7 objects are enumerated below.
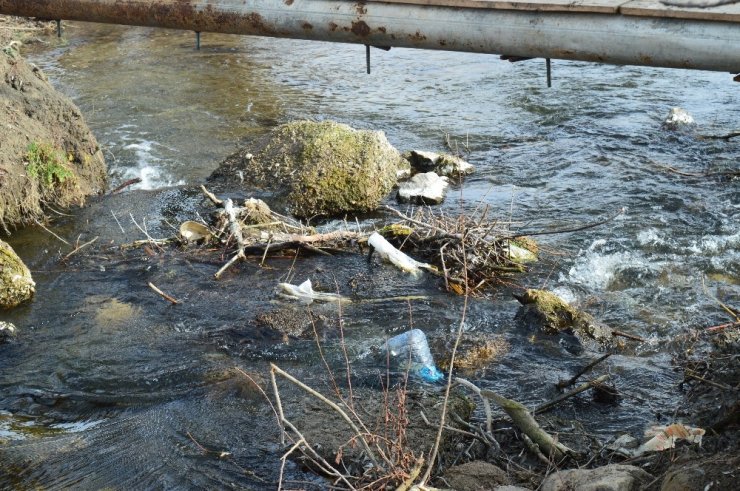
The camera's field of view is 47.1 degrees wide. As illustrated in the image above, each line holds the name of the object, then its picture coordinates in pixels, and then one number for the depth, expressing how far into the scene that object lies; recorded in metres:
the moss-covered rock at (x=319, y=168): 7.86
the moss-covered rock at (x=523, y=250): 6.66
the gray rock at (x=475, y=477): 3.62
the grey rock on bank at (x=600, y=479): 3.24
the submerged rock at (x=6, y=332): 5.70
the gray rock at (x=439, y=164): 8.79
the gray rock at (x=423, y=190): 8.07
